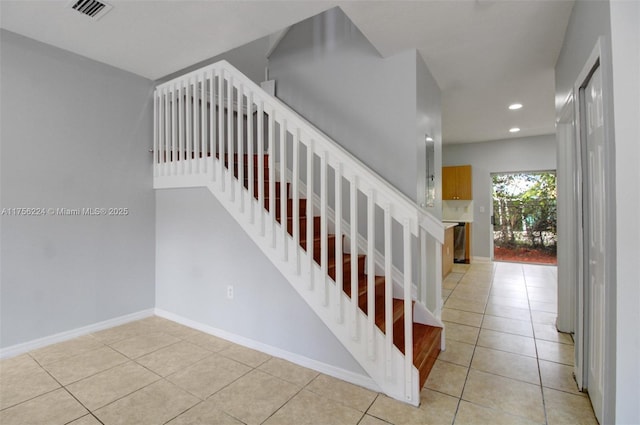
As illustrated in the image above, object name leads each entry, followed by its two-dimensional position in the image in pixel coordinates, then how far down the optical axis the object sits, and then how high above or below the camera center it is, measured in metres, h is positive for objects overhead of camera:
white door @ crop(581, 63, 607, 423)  1.62 -0.11
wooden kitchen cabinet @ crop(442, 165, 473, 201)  7.01 +0.73
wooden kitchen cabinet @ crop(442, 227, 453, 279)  5.14 -0.67
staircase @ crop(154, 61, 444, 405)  1.97 -0.07
